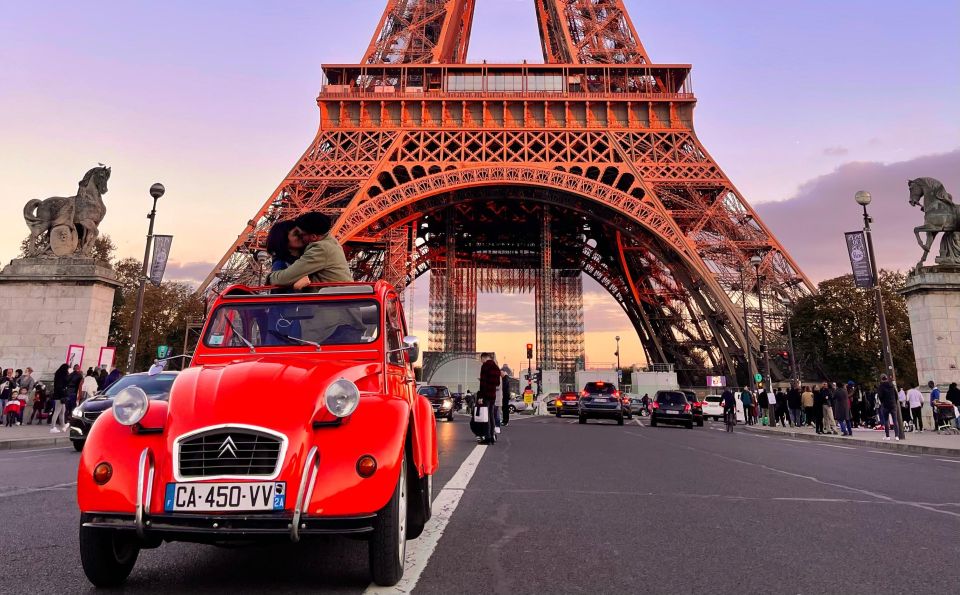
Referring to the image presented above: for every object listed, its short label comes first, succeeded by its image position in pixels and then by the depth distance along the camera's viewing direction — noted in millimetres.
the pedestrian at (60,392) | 15359
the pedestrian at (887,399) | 16766
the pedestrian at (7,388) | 16047
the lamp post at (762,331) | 28584
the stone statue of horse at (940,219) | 19875
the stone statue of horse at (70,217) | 18328
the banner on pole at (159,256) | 19744
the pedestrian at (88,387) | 15250
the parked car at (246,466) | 2883
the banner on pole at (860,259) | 19250
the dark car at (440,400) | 23320
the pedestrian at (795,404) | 24411
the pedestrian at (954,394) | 18234
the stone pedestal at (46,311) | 18016
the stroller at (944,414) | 18903
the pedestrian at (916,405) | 20134
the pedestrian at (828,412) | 20469
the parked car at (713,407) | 36469
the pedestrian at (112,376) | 15432
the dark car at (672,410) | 23031
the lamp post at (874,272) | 18120
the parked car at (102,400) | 10133
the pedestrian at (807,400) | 22734
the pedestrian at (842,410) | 18938
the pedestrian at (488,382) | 11547
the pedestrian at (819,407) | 20339
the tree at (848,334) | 39031
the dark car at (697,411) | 25547
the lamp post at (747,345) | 29405
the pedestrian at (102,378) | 15912
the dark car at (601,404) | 23172
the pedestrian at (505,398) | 15938
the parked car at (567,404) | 30078
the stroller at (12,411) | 15930
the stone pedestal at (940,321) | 19172
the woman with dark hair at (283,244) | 5074
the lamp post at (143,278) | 18516
